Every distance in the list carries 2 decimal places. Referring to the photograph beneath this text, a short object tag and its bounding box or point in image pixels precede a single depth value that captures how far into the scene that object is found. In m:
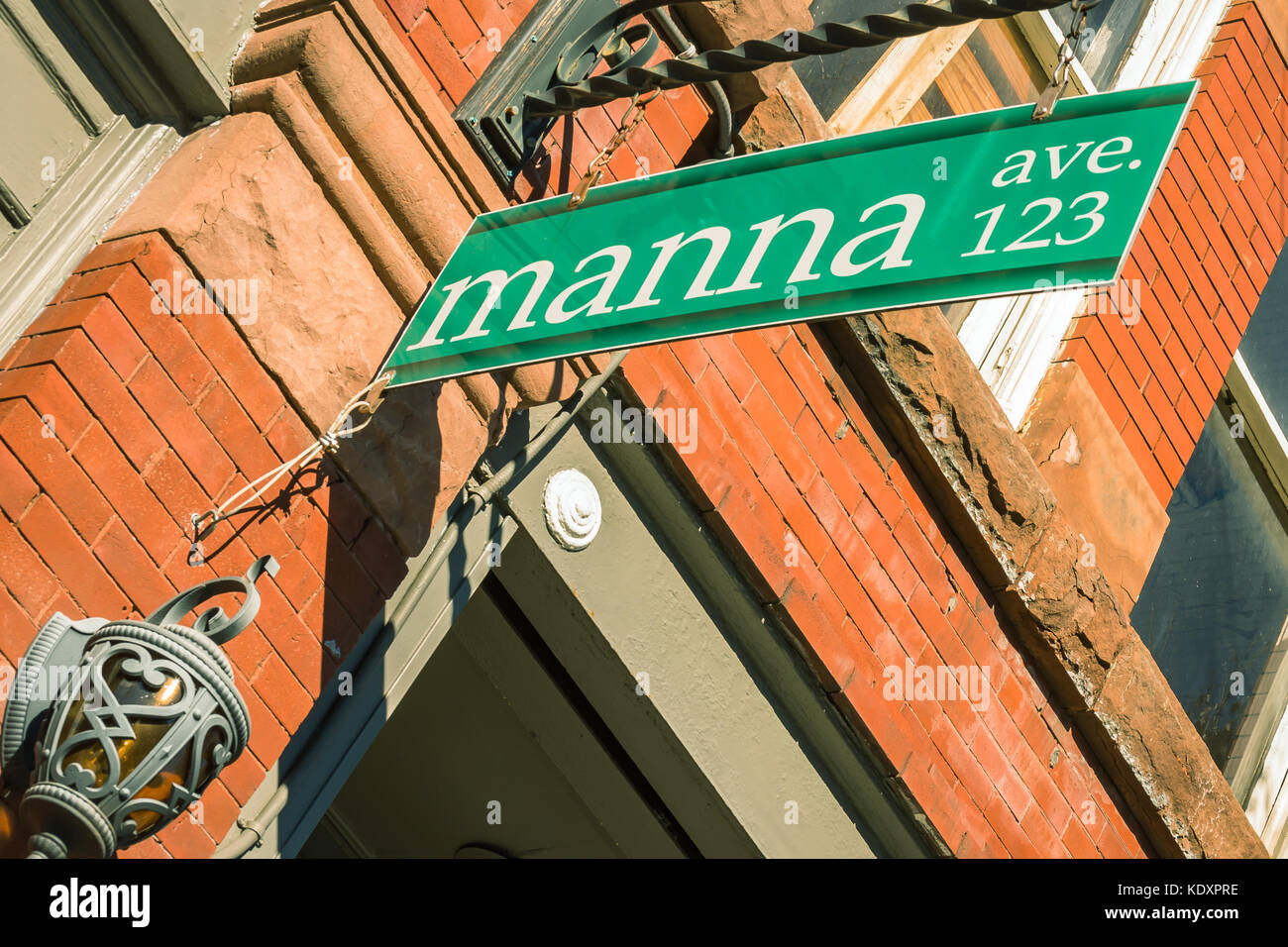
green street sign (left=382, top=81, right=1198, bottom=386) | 2.21
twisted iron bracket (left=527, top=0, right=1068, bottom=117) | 2.46
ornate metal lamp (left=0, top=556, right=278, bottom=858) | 2.37
